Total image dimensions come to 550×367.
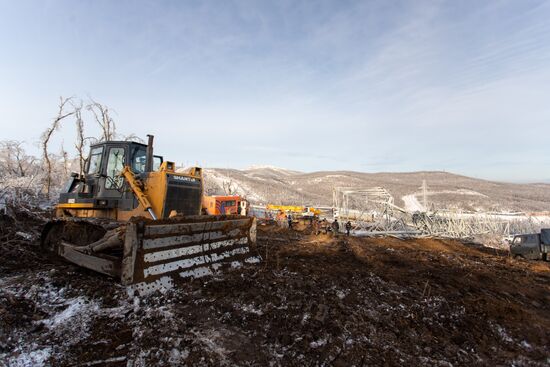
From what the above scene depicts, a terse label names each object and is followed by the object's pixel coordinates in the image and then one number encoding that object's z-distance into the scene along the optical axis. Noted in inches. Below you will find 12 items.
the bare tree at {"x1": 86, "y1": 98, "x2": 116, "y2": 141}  1112.0
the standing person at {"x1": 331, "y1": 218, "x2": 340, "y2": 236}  761.3
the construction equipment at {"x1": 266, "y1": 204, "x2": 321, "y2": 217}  1035.4
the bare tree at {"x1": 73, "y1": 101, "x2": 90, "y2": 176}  1061.3
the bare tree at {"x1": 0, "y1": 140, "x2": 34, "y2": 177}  954.1
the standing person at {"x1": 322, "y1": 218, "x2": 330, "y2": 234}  824.6
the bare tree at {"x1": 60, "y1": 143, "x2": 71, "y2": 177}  1142.3
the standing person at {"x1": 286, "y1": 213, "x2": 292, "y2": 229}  866.8
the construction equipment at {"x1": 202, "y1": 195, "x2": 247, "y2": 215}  953.2
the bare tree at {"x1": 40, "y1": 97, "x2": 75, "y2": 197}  964.1
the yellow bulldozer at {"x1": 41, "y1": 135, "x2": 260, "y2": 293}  183.5
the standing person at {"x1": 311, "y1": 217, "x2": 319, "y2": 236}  778.5
